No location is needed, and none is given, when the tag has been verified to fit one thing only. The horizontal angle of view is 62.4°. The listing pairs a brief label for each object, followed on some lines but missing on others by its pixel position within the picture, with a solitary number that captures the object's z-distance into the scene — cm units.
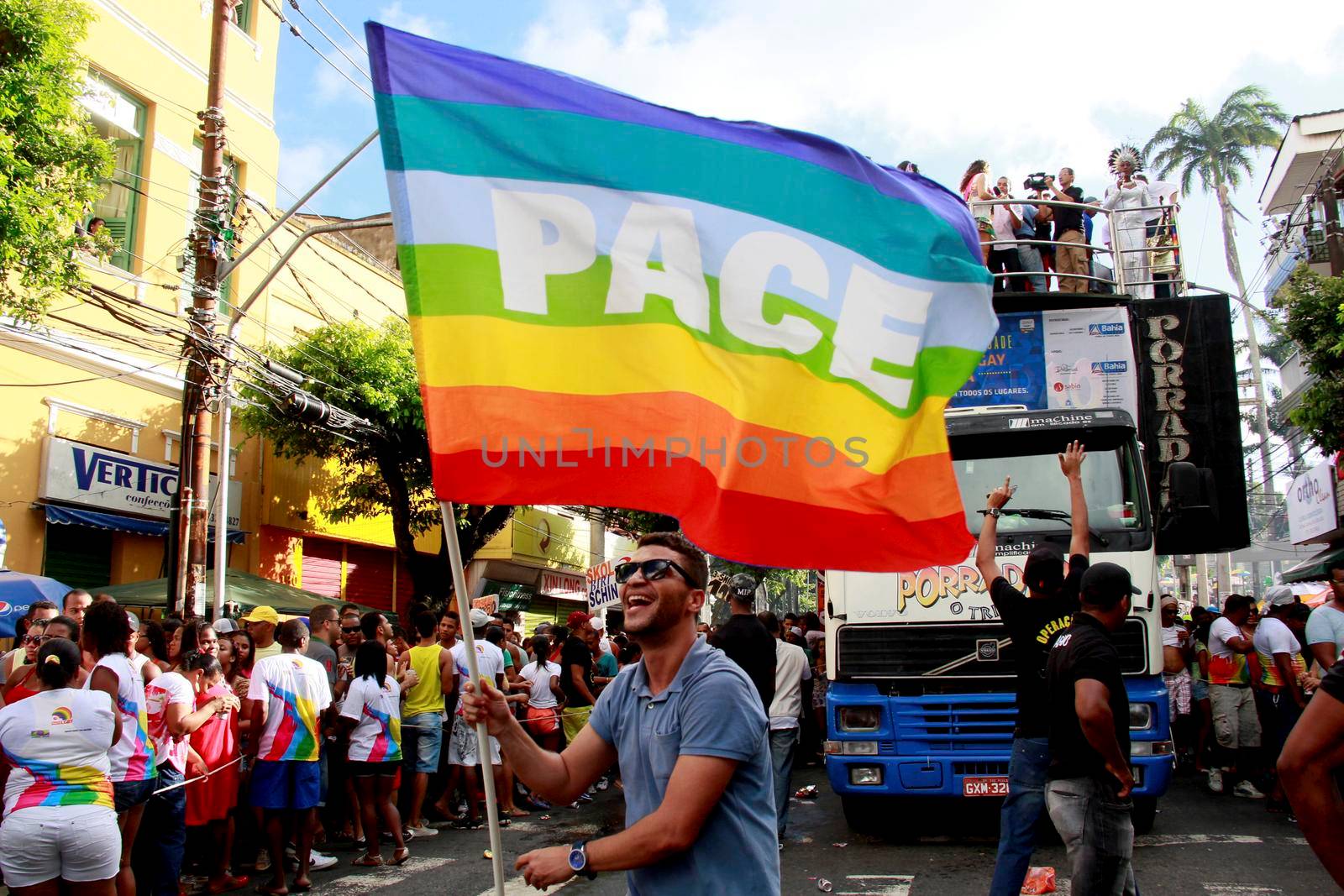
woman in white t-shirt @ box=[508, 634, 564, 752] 1184
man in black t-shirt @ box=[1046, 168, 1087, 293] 1002
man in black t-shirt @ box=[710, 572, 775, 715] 803
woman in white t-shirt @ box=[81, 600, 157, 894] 583
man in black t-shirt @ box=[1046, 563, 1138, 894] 443
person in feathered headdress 1035
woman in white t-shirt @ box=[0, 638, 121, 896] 502
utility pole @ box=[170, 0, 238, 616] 1279
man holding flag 270
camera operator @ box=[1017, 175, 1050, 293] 1007
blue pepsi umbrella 1070
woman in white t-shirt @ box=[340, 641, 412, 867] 864
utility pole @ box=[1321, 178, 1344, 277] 2402
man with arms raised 521
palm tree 4475
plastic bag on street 677
